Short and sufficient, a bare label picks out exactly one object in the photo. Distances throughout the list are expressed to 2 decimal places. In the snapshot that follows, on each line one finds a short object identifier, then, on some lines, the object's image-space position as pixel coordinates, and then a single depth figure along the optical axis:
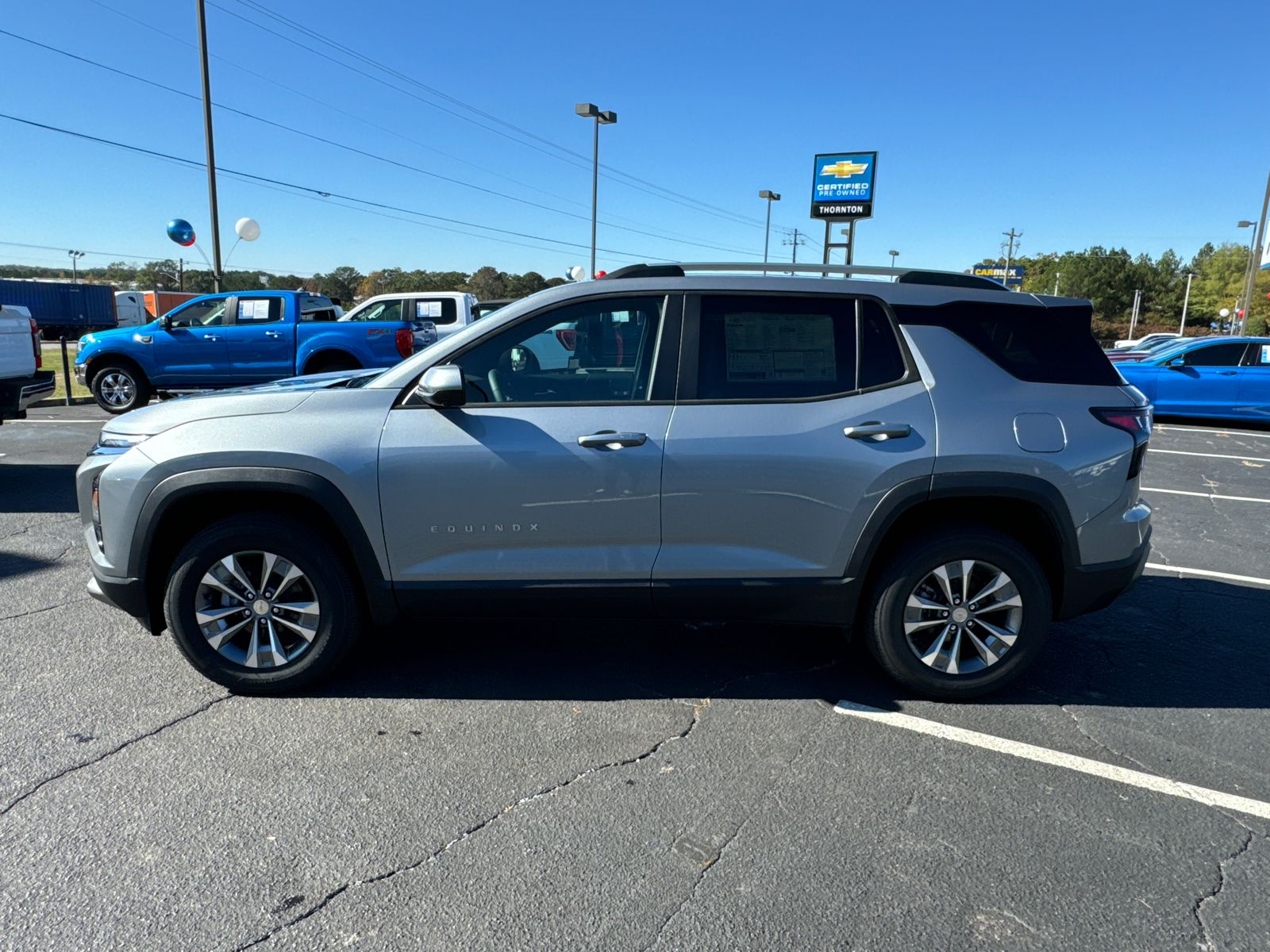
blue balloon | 18.67
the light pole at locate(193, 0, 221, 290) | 18.19
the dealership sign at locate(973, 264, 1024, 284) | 79.69
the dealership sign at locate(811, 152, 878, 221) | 28.78
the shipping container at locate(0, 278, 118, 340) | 39.84
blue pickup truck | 12.65
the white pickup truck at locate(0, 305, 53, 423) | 7.28
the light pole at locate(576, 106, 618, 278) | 27.59
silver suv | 3.33
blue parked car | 13.61
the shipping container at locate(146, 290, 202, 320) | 50.44
